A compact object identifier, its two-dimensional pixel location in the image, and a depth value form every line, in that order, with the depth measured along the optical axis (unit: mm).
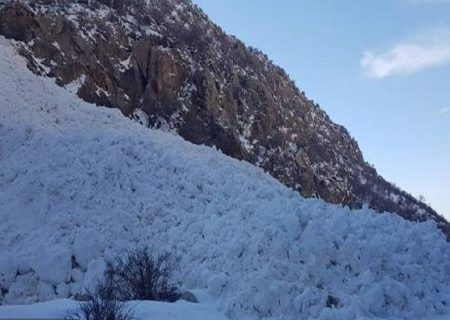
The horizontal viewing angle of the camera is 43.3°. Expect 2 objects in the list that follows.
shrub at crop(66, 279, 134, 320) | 8242
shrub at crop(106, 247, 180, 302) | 12352
